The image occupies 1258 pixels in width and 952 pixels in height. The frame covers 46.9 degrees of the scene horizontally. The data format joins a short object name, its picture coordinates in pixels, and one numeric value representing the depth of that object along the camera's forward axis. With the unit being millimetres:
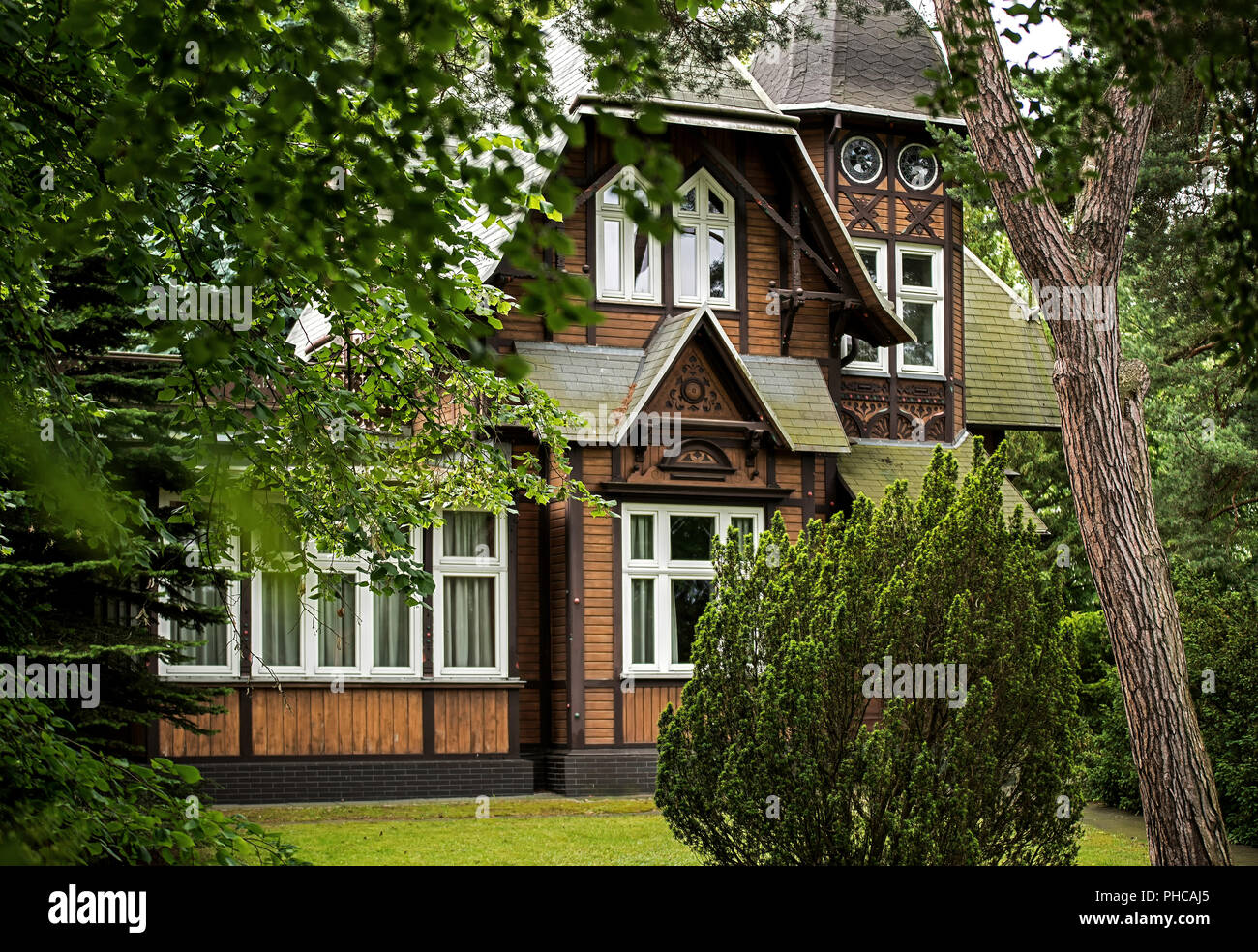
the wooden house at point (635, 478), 16641
